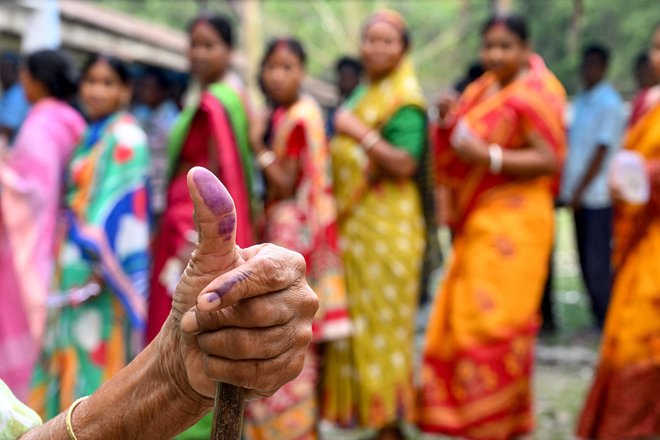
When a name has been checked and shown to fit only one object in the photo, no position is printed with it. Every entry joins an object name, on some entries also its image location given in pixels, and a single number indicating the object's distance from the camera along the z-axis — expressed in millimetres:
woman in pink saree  4121
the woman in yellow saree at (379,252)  4438
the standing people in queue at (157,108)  6660
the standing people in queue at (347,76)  7695
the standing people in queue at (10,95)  6883
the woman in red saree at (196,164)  3842
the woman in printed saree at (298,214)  4164
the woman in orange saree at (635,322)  4023
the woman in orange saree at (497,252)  4062
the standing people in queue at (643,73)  7129
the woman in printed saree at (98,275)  4023
